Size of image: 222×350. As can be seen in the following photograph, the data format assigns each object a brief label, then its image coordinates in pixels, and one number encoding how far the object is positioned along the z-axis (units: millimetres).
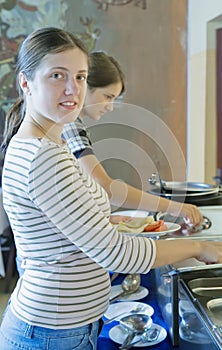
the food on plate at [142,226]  872
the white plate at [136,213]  1210
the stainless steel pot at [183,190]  1188
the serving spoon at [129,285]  927
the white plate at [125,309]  827
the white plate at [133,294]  912
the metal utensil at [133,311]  774
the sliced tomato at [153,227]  870
